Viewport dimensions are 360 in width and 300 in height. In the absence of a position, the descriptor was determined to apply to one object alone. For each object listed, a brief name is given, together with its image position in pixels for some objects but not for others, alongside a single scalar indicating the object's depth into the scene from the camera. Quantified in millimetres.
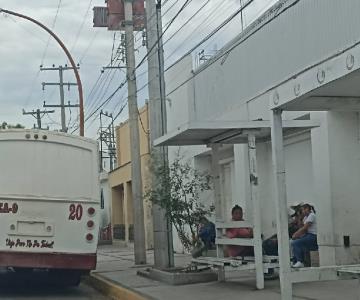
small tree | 14047
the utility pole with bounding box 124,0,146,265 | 18422
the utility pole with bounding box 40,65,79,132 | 46175
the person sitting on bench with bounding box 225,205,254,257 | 13145
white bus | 13516
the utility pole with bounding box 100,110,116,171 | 50222
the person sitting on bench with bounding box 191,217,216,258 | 14500
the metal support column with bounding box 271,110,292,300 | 8383
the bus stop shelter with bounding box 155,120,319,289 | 11703
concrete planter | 13492
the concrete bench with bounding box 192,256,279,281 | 12086
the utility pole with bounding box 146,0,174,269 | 15227
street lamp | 22411
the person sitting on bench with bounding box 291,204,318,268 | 13664
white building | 12273
